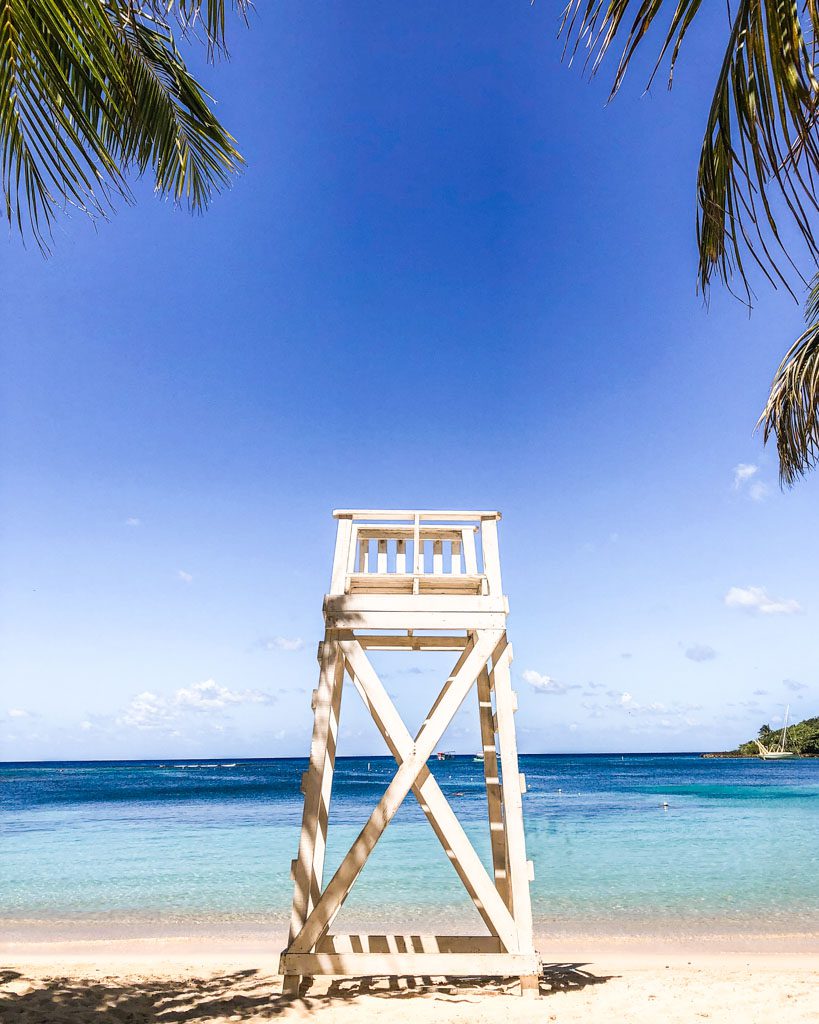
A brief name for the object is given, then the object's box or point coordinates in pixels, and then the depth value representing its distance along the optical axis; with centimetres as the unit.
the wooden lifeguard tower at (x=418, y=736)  536
